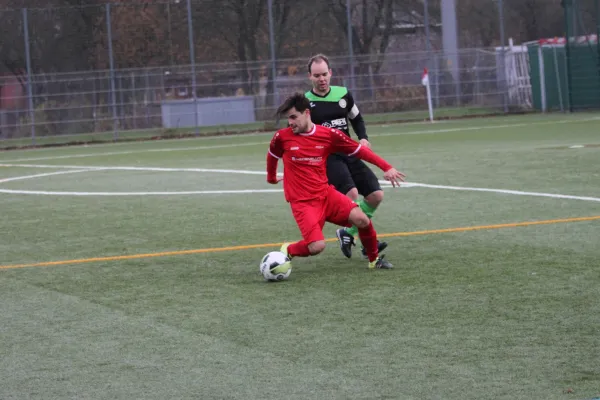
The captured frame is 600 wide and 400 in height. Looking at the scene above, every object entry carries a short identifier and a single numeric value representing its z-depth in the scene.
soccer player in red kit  16.75
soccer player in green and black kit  18.77
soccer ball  16.00
